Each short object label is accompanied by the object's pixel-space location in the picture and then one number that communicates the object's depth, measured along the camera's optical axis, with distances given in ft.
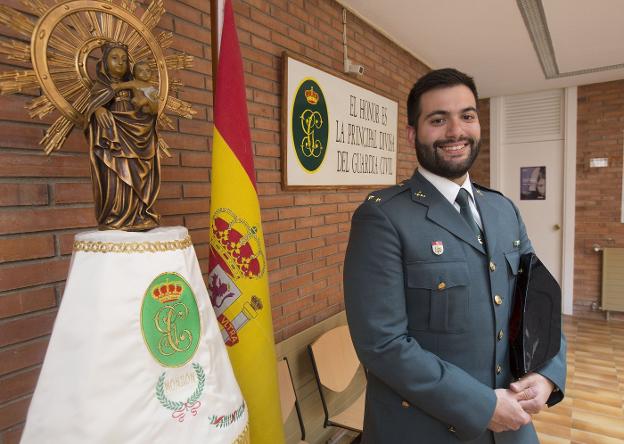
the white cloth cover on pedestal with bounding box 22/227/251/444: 2.70
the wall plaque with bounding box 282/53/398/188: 7.29
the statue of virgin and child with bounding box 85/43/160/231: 3.10
